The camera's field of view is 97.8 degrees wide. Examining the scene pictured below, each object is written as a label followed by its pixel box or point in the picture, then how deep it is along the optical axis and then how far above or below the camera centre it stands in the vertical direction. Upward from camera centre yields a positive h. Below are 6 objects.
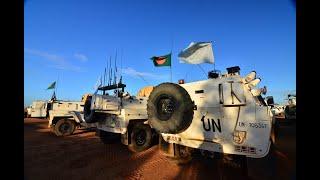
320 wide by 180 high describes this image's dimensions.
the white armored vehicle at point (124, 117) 4.93 -0.95
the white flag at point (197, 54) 4.17 +1.14
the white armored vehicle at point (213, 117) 2.81 -0.58
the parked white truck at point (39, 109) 11.27 -1.38
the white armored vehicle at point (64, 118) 8.15 -1.58
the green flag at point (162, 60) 5.36 +1.23
